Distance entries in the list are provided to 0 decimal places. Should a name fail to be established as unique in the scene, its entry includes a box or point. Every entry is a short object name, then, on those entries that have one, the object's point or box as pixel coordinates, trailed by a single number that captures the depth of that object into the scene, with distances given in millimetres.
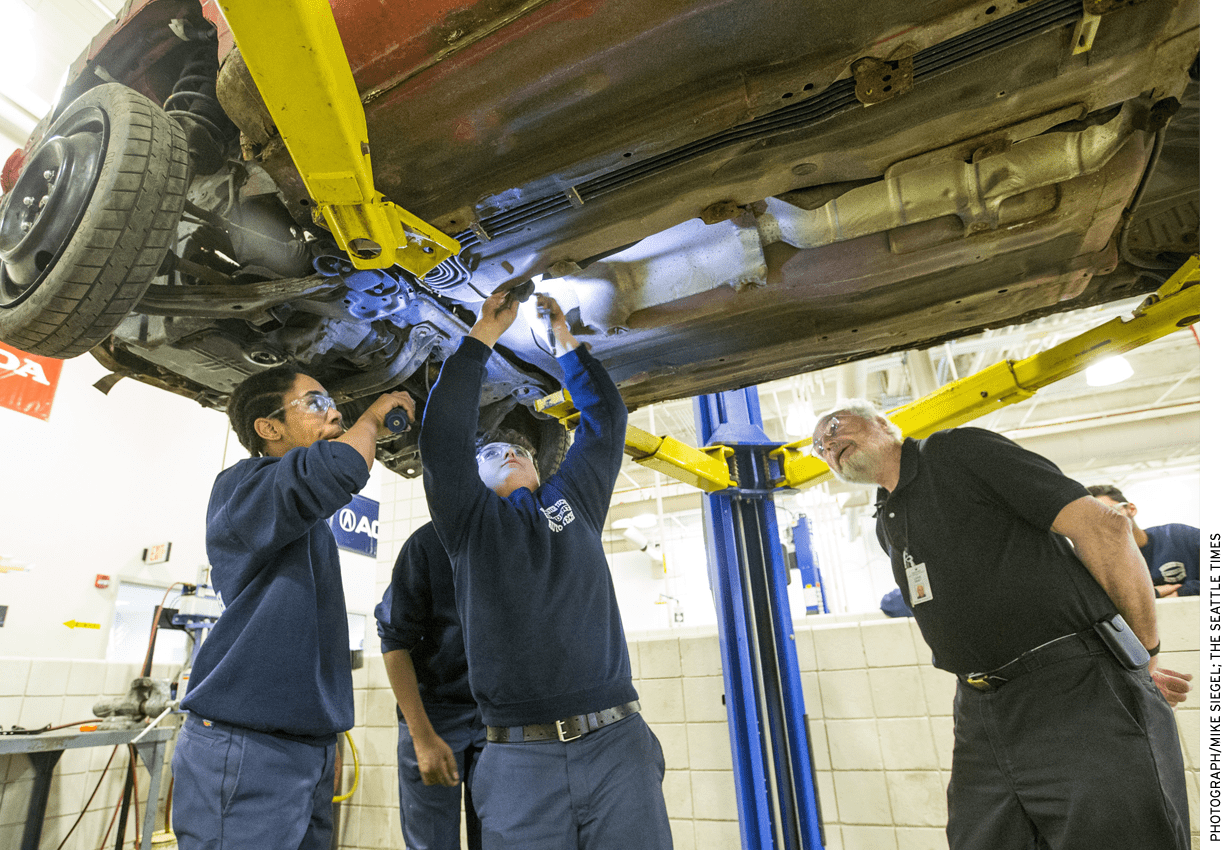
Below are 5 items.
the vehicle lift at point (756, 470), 1418
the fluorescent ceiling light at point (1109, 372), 5664
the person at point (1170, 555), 3303
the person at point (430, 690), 2209
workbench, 3045
